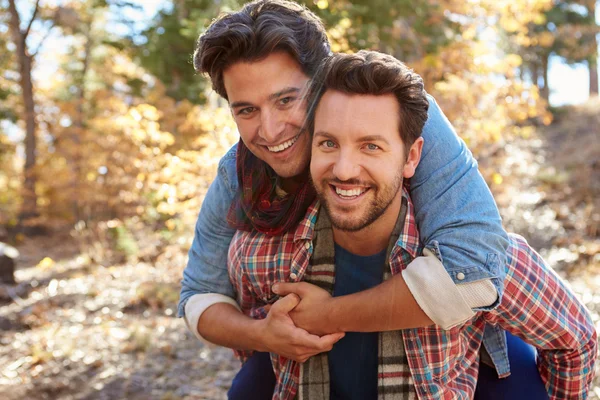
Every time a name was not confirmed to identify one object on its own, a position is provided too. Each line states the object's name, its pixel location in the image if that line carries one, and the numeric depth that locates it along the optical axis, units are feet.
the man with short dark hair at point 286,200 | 6.21
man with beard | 6.61
